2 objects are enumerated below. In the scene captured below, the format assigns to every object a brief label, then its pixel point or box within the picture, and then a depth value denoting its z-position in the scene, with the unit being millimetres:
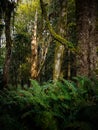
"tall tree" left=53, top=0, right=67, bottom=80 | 14016
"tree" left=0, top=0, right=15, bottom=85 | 18462
